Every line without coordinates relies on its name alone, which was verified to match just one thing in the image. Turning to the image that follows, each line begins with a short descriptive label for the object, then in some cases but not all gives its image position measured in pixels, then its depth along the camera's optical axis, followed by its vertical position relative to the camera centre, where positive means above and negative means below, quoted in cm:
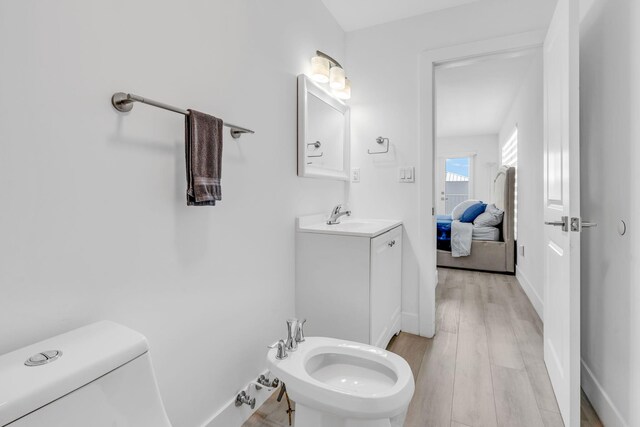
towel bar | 93 +32
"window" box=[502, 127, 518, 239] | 409 +79
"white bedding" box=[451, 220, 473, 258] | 421 -40
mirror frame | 191 +59
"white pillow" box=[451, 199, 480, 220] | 486 -1
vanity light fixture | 204 +90
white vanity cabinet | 173 -41
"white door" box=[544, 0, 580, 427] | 128 +2
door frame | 223 +25
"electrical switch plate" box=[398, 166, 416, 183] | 234 +25
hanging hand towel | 110 +18
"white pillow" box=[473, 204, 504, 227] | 427 -14
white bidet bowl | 99 -61
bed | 410 -47
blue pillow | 457 -5
